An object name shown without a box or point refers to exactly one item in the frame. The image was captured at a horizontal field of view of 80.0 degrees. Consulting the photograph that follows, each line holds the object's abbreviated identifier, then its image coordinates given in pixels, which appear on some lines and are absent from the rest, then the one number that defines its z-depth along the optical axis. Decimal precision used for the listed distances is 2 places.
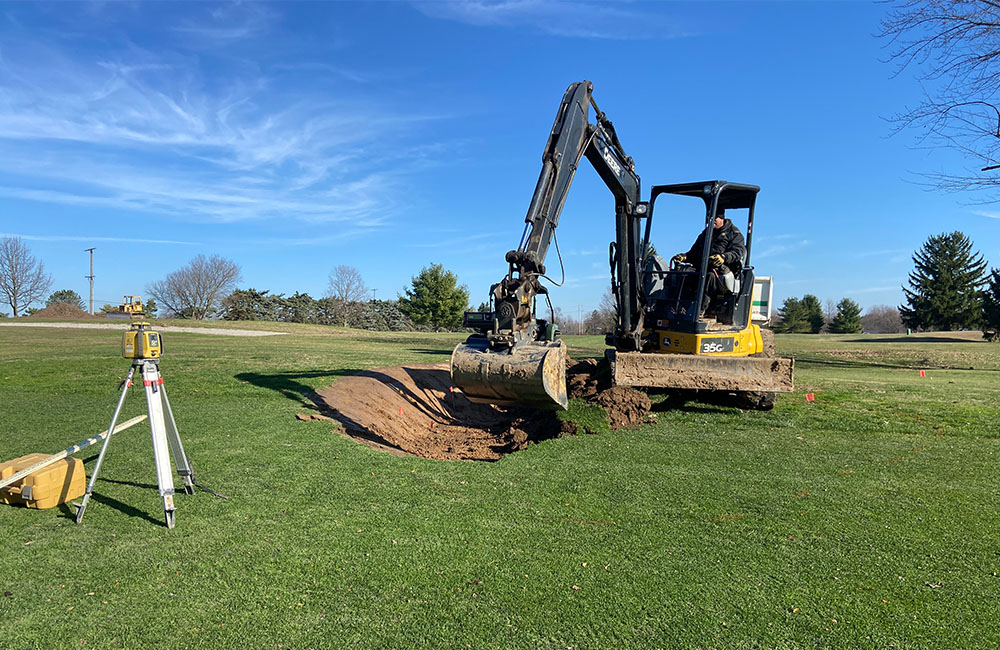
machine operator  9.53
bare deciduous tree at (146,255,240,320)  62.91
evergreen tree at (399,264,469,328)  55.12
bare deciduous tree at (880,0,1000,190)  9.54
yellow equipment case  4.74
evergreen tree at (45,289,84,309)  72.59
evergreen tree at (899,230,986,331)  52.72
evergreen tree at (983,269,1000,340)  40.44
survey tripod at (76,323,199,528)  4.55
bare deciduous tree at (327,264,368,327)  59.75
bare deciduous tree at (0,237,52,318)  56.47
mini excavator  7.16
